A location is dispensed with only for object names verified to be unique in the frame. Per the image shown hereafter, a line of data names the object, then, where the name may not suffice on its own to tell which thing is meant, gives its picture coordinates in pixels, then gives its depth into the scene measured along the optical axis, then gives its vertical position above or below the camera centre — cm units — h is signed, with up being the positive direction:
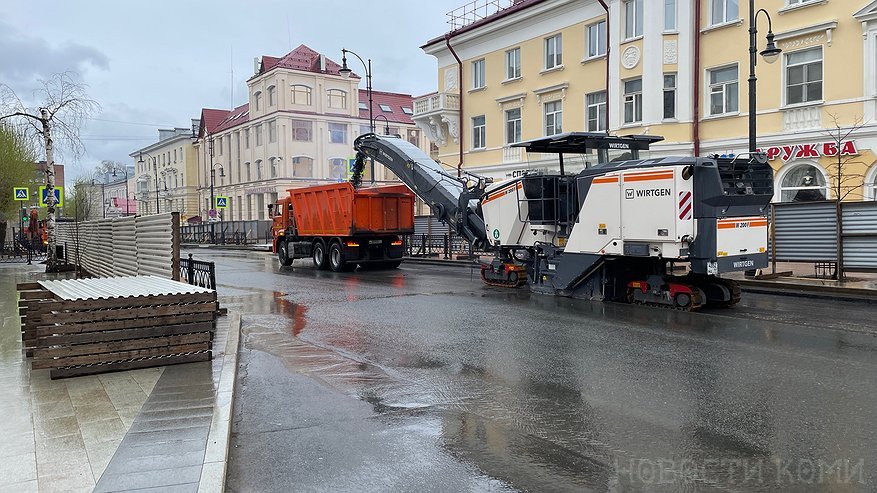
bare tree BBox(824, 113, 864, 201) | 1867 +177
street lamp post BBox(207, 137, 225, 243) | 4644 +108
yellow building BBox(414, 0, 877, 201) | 1903 +497
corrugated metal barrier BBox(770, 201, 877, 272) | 1511 -19
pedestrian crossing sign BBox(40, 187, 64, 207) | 2210 +115
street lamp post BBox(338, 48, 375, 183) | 2850 +670
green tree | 3200 +308
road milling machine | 1116 +4
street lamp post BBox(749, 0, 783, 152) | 1473 +365
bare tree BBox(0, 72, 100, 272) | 2169 +319
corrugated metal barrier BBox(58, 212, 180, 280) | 1088 -29
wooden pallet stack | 680 -101
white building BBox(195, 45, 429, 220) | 6144 +961
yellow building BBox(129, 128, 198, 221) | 8031 +708
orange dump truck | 2217 +15
